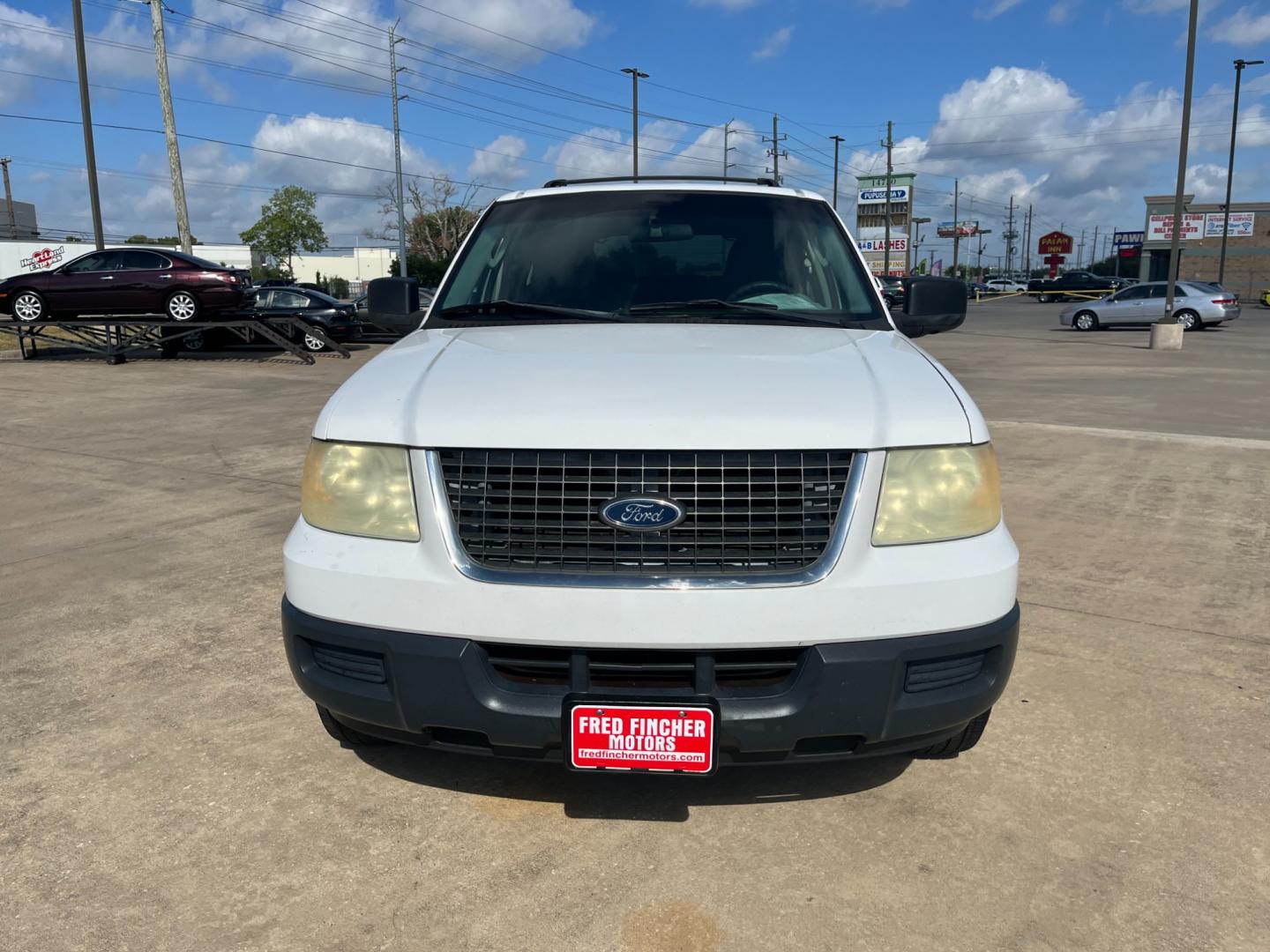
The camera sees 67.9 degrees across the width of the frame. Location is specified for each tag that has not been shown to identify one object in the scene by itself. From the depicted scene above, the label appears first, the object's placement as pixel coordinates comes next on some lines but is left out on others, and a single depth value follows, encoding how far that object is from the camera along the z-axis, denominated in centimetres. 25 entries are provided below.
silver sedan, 2833
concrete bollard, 2108
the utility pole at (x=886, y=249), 6625
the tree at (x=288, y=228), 9106
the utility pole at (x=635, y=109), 4241
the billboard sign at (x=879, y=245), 8494
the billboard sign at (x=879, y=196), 8894
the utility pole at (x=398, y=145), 4566
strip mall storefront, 6228
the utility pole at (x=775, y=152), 7394
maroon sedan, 1873
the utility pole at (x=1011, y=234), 12159
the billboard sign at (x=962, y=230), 11704
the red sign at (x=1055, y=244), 9506
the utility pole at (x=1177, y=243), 2005
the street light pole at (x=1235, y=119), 4303
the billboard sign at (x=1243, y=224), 6228
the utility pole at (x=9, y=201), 6633
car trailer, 1881
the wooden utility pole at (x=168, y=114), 2491
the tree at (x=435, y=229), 7694
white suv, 223
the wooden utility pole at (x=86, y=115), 2341
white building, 10856
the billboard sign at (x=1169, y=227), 6425
